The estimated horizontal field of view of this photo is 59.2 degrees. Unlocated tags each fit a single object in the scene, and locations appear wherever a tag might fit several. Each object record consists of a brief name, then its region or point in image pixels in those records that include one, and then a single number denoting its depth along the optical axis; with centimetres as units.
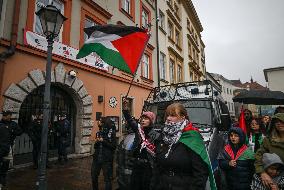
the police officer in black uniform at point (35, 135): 805
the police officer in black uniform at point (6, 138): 580
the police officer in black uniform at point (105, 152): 531
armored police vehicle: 549
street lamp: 469
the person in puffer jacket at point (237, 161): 409
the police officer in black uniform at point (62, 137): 896
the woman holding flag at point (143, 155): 400
